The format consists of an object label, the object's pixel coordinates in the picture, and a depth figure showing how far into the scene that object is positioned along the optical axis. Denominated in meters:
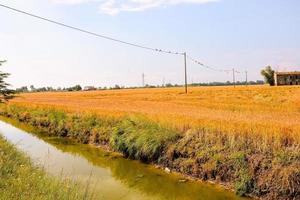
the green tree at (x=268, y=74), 93.12
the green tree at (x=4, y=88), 24.77
